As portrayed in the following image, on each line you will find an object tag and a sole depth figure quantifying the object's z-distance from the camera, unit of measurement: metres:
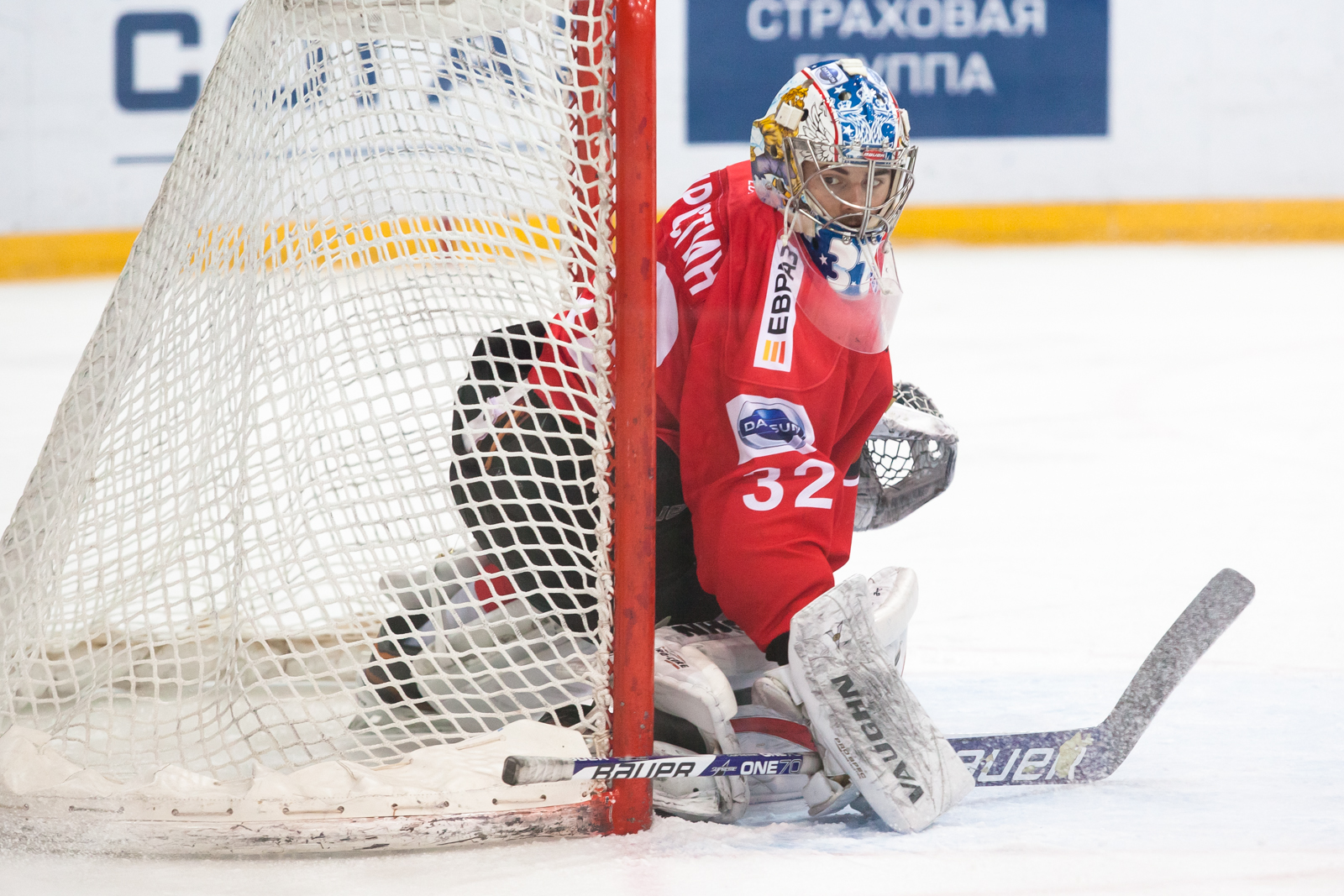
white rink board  32.63
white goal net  13.46
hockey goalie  13.53
